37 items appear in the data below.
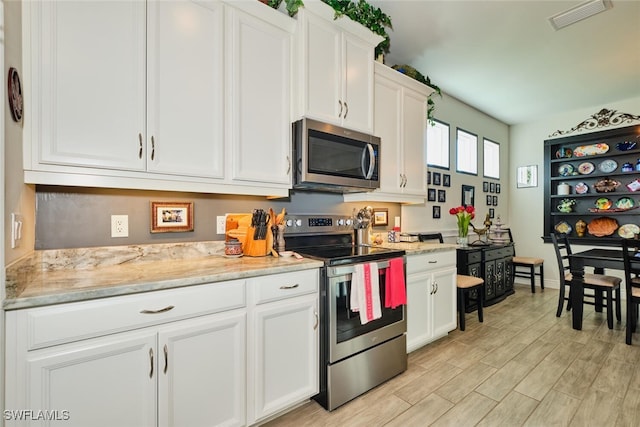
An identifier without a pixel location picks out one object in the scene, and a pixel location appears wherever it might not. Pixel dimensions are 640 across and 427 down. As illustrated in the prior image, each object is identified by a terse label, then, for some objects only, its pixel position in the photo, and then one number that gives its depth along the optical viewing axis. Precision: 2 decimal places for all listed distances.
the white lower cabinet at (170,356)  1.05
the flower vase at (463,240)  3.96
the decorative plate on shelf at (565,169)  4.83
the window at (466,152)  4.39
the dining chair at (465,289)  2.99
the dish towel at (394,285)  2.08
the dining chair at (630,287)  2.55
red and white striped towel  1.89
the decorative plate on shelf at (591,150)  4.48
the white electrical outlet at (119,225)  1.68
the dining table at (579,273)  2.95
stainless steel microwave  2.00
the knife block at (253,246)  1.92
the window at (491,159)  4.96
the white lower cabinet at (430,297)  2.40
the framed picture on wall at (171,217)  1.80
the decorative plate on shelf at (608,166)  4.42
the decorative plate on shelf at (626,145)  4.21
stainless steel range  1.80
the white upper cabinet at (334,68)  2.04
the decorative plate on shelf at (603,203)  4.47
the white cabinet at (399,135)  2.63
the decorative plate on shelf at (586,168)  4.63
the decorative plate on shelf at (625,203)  4.26
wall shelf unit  4.25
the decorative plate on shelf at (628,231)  4.16
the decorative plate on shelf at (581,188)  4.67
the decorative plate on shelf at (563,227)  4.80
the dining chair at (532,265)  4.53
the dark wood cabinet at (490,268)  3.57
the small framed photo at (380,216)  3.08
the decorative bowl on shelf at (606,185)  4.39
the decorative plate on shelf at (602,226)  4.38
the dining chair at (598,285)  3.03
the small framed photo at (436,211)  3.91
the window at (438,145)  3.91
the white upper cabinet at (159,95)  1.31
